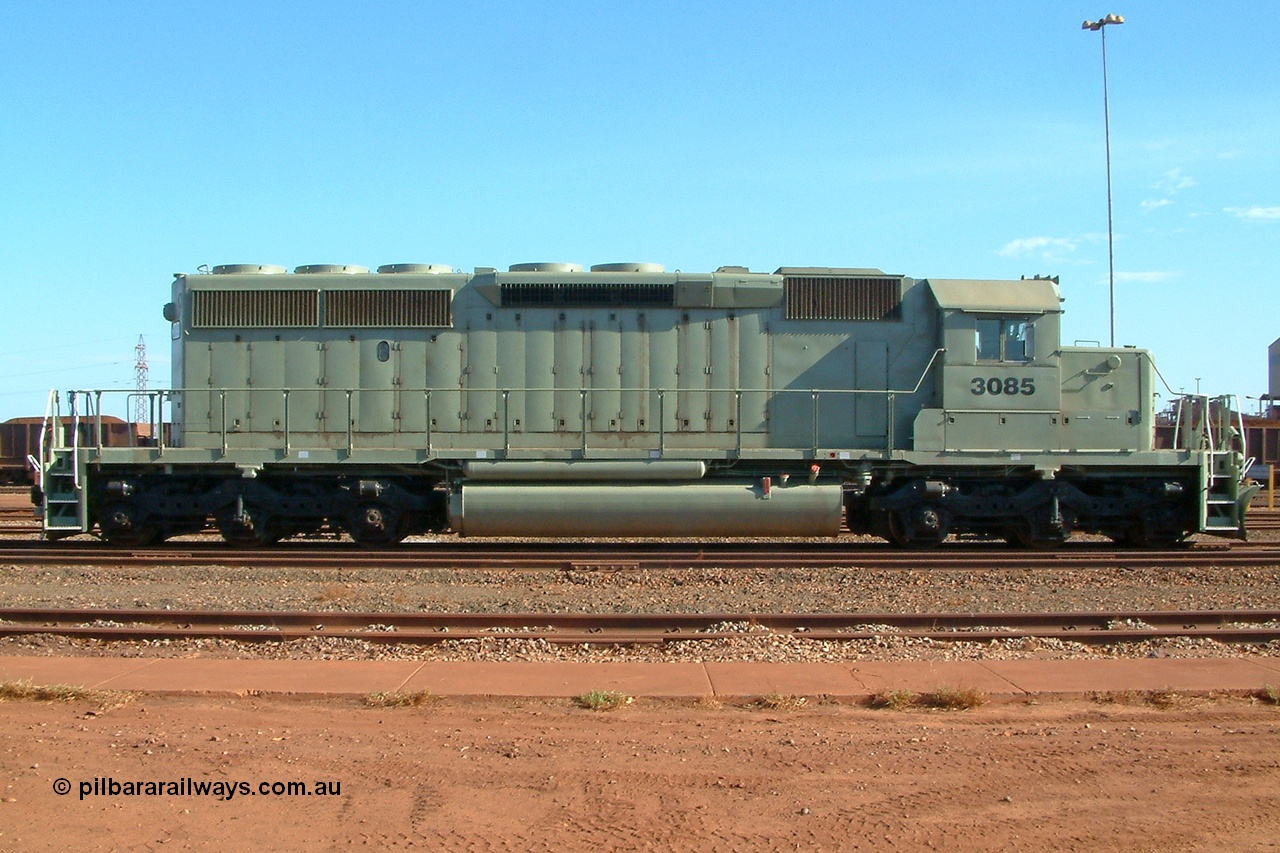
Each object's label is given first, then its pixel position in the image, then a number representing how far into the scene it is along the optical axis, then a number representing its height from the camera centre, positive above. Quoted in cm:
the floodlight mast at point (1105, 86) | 2709 +951
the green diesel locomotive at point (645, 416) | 1373 +27
